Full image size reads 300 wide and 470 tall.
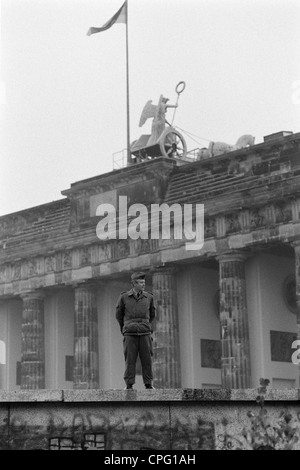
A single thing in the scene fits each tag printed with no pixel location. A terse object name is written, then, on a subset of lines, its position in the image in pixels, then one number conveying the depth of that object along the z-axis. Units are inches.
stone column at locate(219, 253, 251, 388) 1758.1
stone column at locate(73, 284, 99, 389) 2032.5
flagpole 2156.7
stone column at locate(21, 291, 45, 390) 2132.1
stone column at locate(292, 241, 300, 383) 1689.2
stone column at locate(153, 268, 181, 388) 1867.6
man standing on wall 851.4
